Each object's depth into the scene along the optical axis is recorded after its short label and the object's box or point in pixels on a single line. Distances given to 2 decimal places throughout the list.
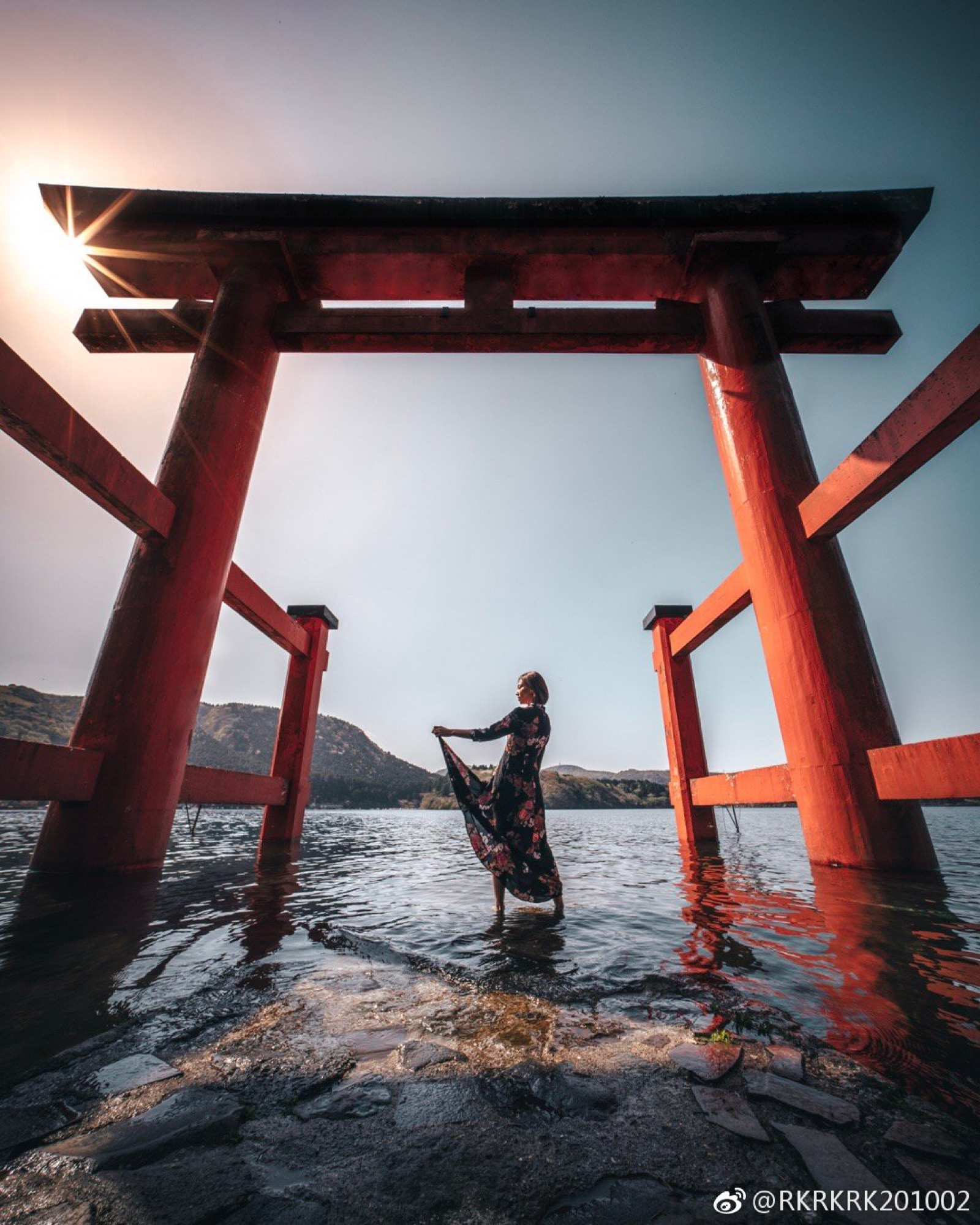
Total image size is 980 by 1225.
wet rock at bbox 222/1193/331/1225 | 0.91
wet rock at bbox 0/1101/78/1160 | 1.09
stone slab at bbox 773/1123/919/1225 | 1.00
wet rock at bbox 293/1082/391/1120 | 1.24
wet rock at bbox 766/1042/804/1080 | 1.42
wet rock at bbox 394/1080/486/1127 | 1.22
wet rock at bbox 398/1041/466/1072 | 1.51
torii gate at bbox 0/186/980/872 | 4.18
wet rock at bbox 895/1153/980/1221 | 1.01
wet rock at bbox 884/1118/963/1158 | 1.09
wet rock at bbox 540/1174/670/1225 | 0.92
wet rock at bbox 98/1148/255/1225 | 0.91
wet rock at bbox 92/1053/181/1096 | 1.34
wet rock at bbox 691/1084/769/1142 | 1.16
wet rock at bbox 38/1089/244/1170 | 1.06
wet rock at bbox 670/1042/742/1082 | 1.43
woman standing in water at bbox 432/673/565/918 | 3.68
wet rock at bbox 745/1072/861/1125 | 1.21
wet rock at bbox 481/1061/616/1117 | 1.28
